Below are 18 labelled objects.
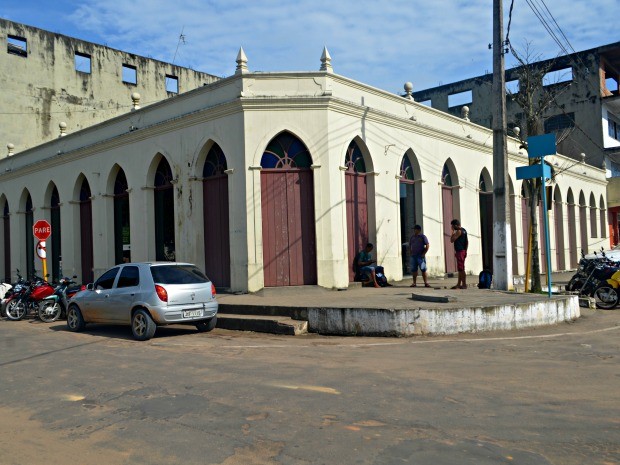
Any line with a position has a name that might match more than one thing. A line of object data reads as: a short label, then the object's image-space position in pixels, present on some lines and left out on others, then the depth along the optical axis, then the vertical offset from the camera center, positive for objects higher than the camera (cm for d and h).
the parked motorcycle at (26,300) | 1495 -109
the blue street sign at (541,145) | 1216 +203
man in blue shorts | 1536 -14
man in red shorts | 1481 -2
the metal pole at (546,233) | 1208 +17
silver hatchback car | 1079 -83
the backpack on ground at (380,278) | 1611 -86
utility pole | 1388 +175
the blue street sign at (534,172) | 1231 +151
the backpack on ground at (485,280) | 1547 -97
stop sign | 1681 +81
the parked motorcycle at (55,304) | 1462 -115
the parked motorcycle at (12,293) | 1527 -90
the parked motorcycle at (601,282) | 1409 -106
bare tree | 1434 +330
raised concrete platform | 1047 -124
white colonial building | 1520 +209
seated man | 1589 -54
